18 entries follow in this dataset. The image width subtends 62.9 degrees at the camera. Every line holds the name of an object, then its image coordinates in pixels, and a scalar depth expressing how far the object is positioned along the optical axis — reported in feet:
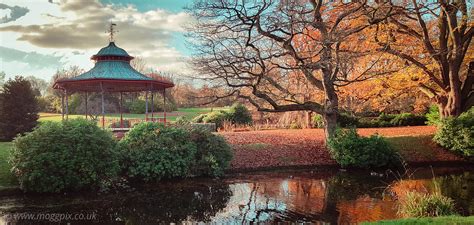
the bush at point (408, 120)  81.19
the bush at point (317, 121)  80.48
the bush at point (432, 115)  75.41
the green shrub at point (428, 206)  24.91
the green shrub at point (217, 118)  83.64
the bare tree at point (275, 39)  44.45
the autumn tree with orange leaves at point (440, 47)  51.16
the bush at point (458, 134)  51.21
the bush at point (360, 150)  47.57
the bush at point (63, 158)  34.45
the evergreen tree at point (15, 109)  58.34
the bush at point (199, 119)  90.66
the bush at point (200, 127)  44.64
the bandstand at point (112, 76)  60.85
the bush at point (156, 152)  39.88
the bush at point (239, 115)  86.07
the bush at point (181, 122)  46.26
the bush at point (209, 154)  42.73
